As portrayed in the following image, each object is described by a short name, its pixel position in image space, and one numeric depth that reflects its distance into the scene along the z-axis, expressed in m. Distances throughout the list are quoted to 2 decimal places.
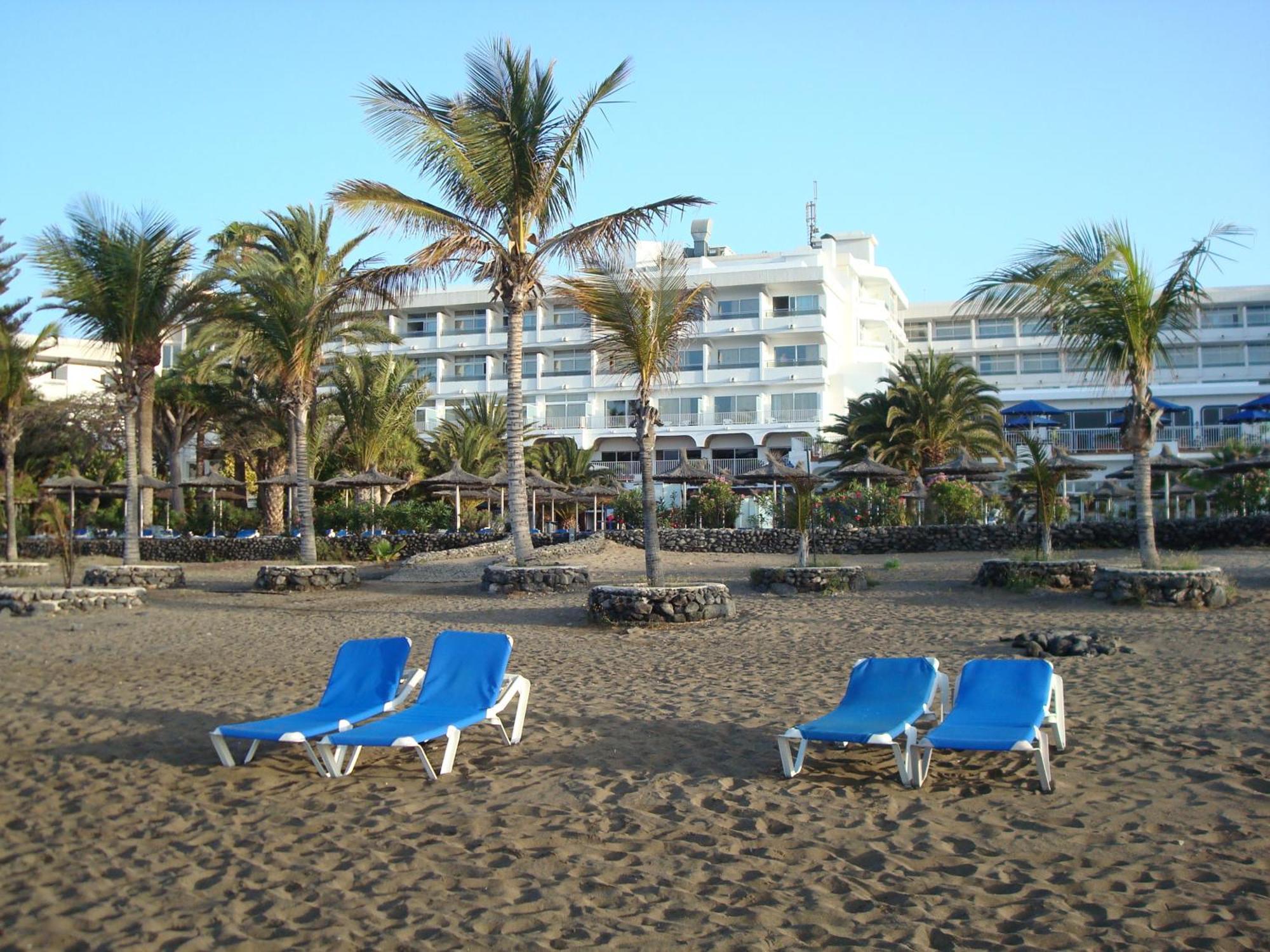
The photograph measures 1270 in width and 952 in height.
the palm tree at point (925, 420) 34.47
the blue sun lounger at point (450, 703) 6.55
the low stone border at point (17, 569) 24.52
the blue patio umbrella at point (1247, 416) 28.95
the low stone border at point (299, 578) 20.33
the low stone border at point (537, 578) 18.23
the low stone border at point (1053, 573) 15.88
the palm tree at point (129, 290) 18.72
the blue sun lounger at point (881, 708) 6.25
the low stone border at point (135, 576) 20.64
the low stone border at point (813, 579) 16.89
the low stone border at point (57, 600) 17.48
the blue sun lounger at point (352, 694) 6.79
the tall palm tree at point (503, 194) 16.41
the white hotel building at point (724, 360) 48.88
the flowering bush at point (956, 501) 26.08
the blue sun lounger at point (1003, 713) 5.99
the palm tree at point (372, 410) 35.09
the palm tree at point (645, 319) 15.18
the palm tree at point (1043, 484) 16.70
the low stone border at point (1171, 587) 13.75
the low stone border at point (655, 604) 14.00
